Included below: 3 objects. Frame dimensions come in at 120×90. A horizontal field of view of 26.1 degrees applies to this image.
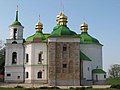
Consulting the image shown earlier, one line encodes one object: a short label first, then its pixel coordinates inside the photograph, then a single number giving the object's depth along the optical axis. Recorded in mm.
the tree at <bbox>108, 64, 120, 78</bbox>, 93669
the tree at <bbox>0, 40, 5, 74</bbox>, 57094
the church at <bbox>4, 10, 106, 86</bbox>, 39875
